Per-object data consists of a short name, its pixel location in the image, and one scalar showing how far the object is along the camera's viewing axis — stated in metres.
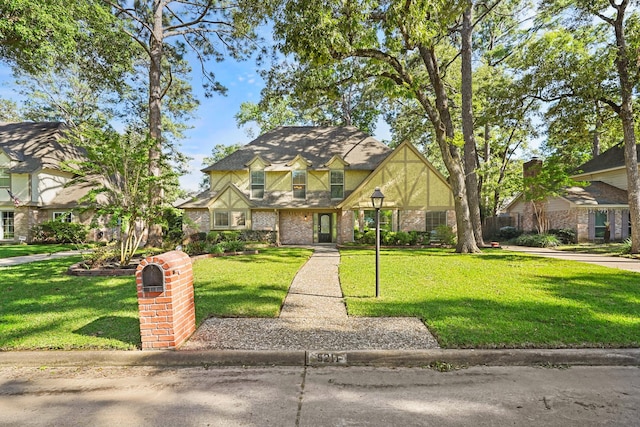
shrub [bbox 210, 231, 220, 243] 15.74
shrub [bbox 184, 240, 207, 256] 12.73
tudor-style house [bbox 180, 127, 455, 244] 17.77
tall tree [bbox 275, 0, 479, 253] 8.89
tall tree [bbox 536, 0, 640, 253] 11.59
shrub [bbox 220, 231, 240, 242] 16.20
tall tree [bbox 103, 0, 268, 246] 14.79
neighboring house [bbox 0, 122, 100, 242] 19.80
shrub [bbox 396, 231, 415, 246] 16.30
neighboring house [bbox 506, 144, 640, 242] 18.45
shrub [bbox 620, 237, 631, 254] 12.95
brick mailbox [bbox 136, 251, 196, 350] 3.76
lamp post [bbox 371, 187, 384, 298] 6.28
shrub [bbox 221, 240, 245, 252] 13.48
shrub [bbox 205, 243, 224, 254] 12.80
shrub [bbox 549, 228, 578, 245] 18.58
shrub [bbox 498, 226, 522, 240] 21.95
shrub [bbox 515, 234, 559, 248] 17.41
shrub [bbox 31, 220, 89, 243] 18.98
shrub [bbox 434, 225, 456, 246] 16.12
